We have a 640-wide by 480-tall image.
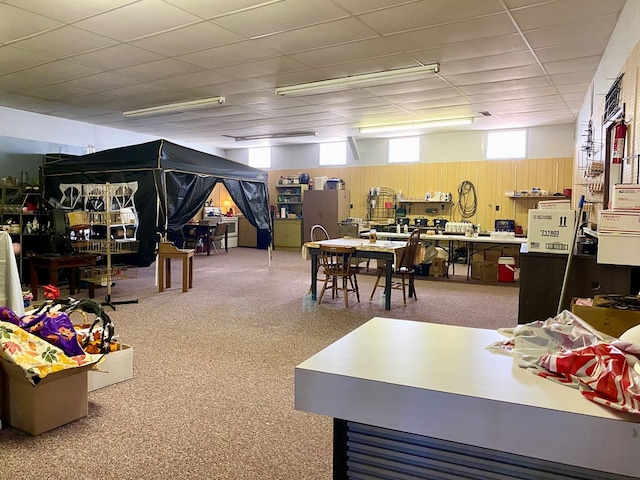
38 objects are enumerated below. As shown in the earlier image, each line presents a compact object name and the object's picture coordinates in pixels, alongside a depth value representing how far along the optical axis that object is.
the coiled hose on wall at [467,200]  10.16
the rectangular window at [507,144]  9.80
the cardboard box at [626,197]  2.66
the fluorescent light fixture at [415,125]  8.67
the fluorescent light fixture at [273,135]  10.66
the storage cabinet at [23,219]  7.09
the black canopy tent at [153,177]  6.32
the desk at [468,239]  7.91
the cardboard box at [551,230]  3.63
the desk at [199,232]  11.16
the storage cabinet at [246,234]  12.98
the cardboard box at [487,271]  7.87
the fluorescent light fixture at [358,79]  5.52
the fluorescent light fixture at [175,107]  7.23
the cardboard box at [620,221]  2.68
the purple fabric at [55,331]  2.78
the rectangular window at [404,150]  10.89
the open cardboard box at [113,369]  3.22
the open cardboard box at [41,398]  2.58
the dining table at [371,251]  5.73
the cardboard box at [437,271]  8.24
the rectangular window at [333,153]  11.92
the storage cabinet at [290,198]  12.46
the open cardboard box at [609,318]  2.21
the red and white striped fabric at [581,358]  1.05
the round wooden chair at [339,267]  5.83
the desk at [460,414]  1.00
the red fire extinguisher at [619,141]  3.49
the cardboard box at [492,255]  8.18
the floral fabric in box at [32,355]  2.52
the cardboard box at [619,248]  2.74
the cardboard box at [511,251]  8.89
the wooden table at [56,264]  6.10
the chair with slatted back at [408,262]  6.11
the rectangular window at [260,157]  13.11
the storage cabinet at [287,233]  12.19
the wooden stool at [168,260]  6.54
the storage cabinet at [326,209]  11.28
